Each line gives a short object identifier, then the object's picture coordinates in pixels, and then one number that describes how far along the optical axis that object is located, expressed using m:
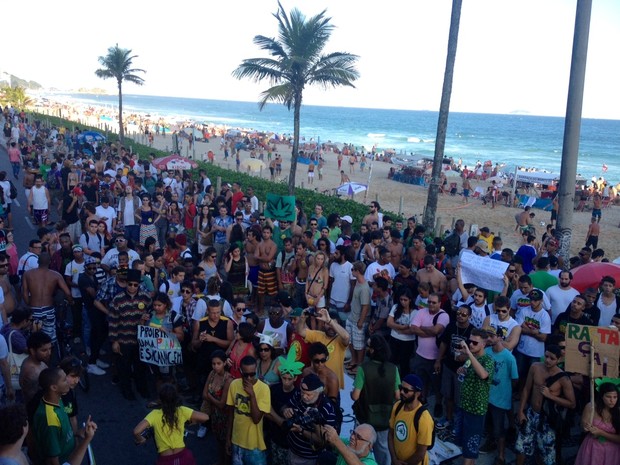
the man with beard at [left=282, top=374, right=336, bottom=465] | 4.67
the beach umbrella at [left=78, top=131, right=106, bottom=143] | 27.70
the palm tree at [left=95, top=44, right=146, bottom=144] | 37.88
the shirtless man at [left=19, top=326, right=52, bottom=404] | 5.16
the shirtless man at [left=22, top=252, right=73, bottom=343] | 7.63
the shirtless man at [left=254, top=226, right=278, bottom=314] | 10.15
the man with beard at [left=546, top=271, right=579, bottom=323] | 7.85
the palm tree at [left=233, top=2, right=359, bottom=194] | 18.00
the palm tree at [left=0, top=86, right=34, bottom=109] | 56.12
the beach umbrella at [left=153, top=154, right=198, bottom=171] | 19.25
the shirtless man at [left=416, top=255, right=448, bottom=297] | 8.55
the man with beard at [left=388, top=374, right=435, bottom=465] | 4.73
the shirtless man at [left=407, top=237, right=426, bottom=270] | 10.13
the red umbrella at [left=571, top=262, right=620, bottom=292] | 8.32
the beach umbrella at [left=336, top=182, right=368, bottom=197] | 22.52
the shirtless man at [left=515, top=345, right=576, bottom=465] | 5.66
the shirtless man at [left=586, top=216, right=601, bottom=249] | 17.20
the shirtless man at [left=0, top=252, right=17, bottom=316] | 7.11
